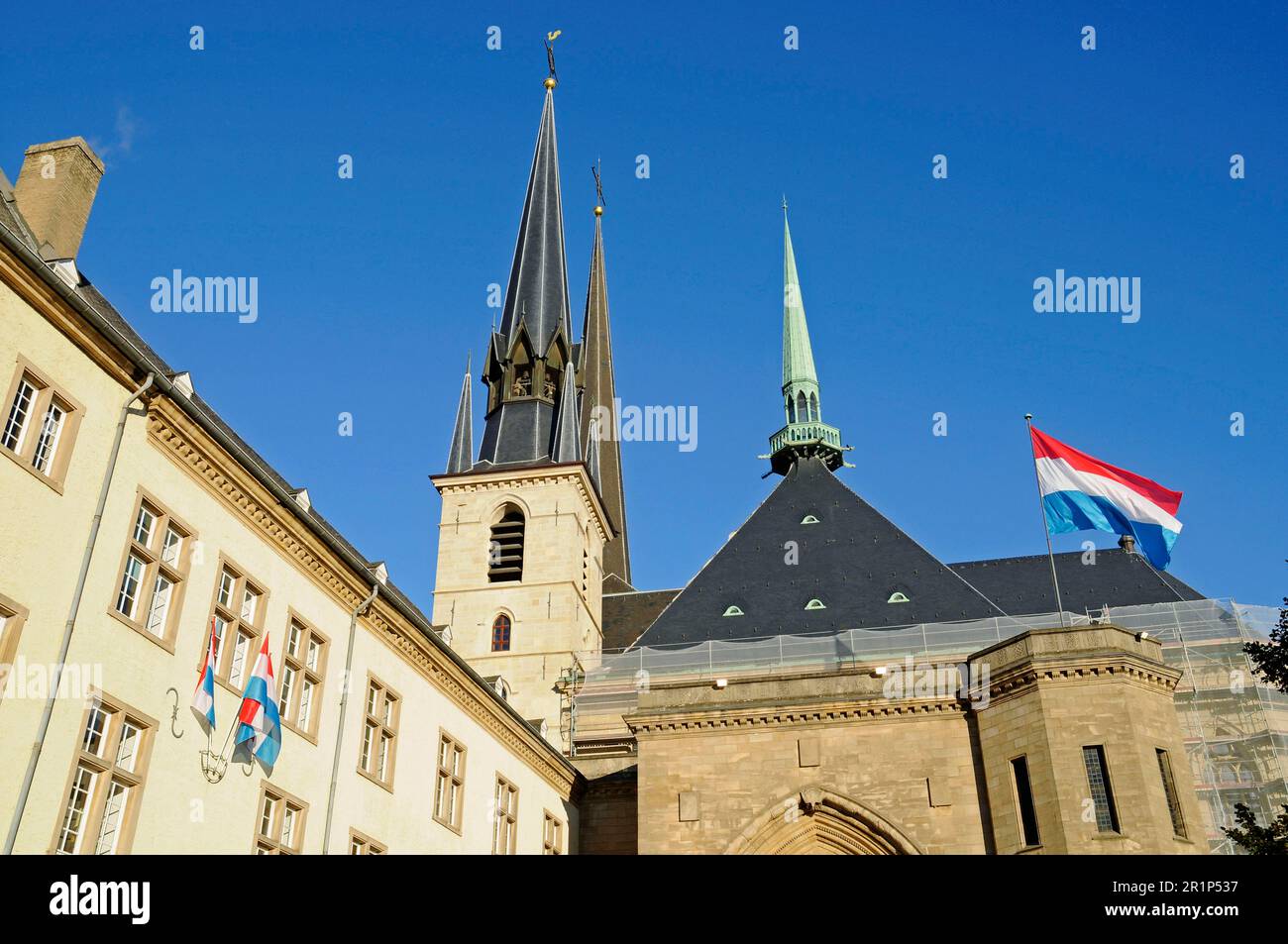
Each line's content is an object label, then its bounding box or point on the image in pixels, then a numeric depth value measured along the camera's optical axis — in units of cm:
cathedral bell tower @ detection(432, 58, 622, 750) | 4881
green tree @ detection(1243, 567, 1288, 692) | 2033
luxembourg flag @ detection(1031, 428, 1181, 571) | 2939
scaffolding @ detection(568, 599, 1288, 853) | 3180
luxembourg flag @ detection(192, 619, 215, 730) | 1700
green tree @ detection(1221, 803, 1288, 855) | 1912
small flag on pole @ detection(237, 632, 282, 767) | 1798
